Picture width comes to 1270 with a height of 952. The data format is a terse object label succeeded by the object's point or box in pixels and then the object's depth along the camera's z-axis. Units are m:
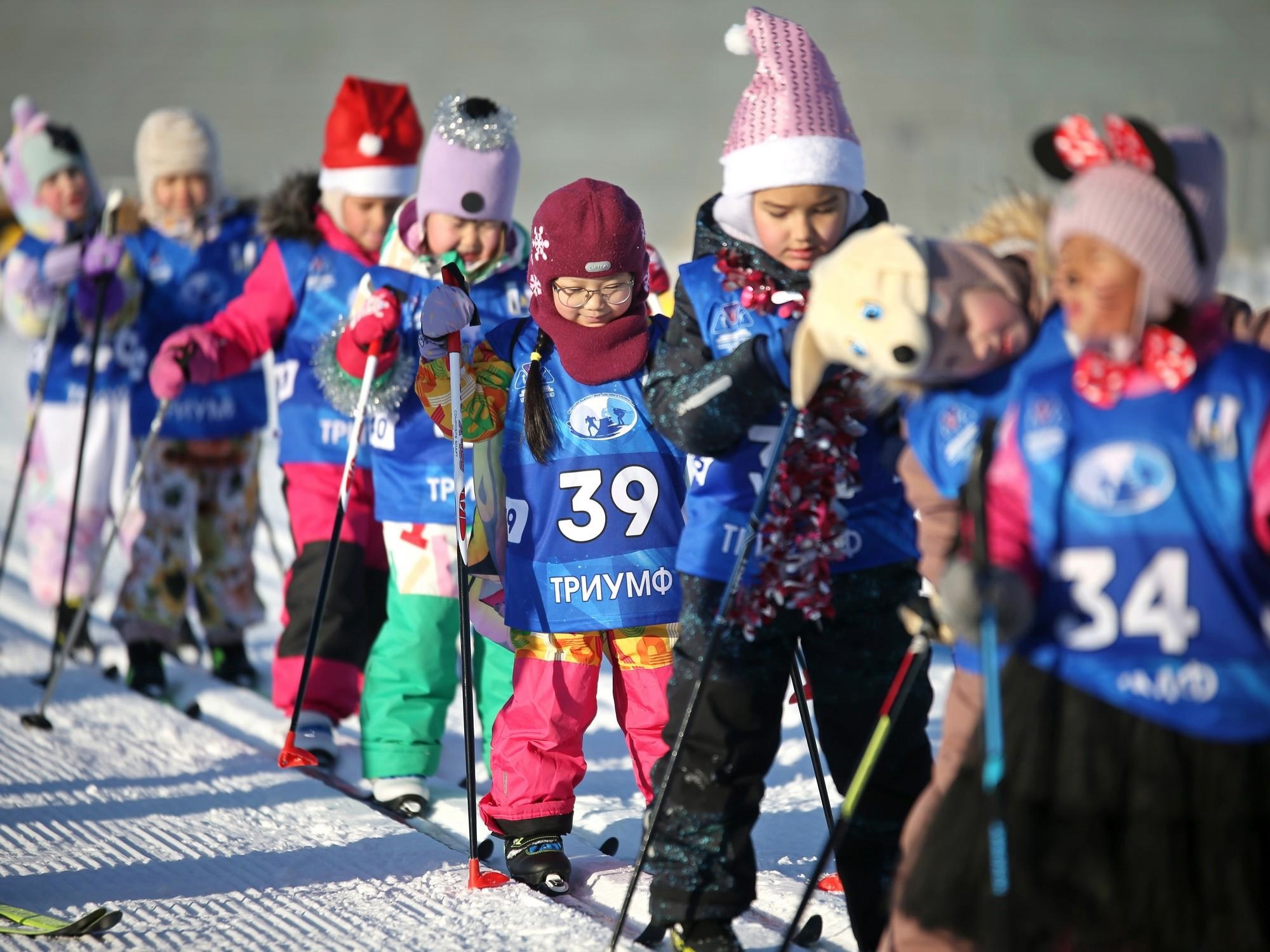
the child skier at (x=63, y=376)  13.02
